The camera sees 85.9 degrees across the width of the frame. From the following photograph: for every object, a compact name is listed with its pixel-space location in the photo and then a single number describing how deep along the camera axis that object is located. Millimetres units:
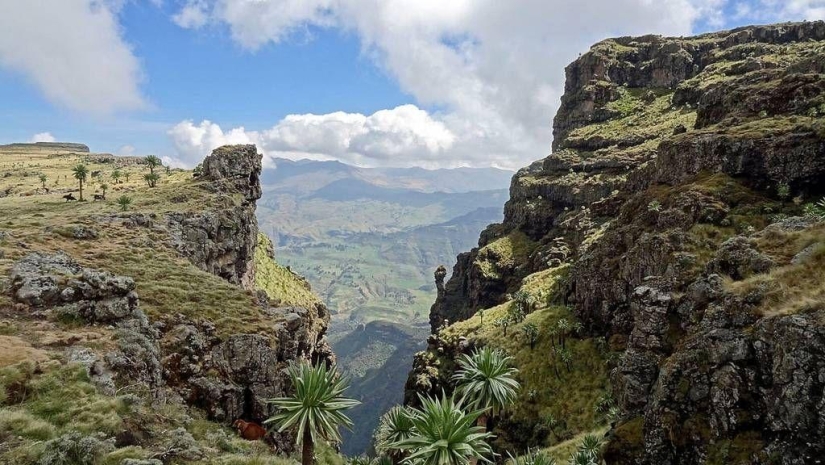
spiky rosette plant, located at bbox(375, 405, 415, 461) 37281
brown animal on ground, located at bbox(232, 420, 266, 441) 38344
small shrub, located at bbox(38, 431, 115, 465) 21266
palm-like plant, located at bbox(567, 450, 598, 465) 38453
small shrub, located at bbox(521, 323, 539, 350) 92000
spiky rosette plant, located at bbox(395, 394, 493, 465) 26719
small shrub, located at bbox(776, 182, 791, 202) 59147
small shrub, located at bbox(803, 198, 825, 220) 37538
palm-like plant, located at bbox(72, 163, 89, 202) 100794
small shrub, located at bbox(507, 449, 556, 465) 32997
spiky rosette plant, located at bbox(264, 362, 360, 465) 30203
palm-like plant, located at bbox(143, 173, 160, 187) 111312
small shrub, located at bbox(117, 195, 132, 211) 78312
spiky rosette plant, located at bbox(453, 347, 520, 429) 35969
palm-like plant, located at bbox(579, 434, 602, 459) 40469
